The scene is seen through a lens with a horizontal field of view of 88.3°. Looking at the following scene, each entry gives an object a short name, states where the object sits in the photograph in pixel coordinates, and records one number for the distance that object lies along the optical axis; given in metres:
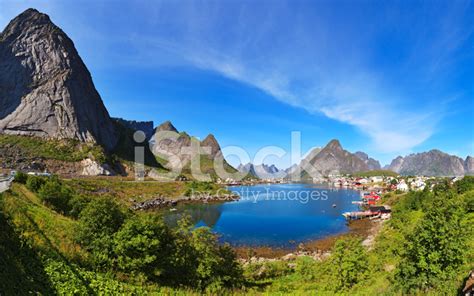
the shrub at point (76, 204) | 20.17
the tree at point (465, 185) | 54.30
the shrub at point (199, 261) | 13.23
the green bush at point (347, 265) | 14.38
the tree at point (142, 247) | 11.65
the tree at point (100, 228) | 11.77
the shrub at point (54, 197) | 20.98
